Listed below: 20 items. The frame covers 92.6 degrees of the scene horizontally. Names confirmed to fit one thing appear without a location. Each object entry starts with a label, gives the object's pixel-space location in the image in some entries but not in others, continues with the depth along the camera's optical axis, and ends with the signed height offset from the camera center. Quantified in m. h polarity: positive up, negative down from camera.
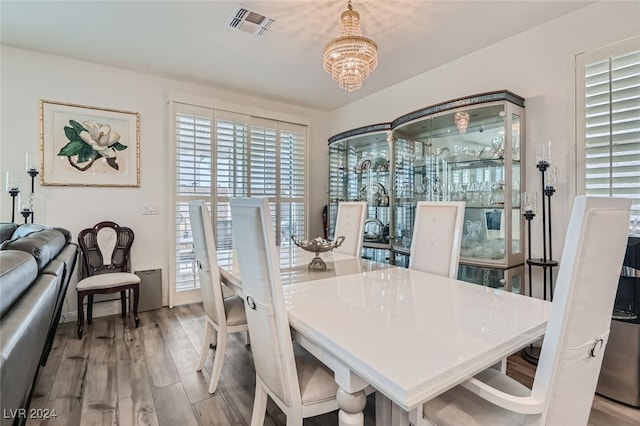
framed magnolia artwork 3.05 +0.66
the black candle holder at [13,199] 2.78 +0.09
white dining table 0.83 -0.42
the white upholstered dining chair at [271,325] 1.15 -0.46
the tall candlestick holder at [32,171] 2.87 +0.35
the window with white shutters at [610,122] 2.04 +0.62
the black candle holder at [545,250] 2.31 -0.32
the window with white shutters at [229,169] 3.63 +0.52
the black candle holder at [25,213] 2.79 -0.04
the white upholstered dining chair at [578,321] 0.82 -0.32
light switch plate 3.52 -0.01
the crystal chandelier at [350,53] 1.99 +1.04
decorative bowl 2.11 -0.26
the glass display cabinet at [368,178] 3.70 +0.42
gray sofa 0.81 -0.33
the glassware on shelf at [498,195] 2.58 +0.13
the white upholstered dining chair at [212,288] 1.89 -0.51
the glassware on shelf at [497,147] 2.59 +0.54
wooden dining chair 2.82 -0.59
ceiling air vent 2.28 +1.47
